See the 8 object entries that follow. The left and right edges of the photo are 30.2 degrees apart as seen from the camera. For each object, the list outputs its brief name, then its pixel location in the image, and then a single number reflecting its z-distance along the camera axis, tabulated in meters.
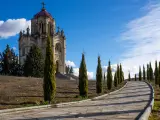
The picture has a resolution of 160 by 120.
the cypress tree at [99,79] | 27.58
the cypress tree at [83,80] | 22.97
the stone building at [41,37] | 65.25
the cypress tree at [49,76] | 17.66
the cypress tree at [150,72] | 68.50
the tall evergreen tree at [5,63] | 55.92
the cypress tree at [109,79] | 34.23
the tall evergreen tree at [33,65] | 50.62
